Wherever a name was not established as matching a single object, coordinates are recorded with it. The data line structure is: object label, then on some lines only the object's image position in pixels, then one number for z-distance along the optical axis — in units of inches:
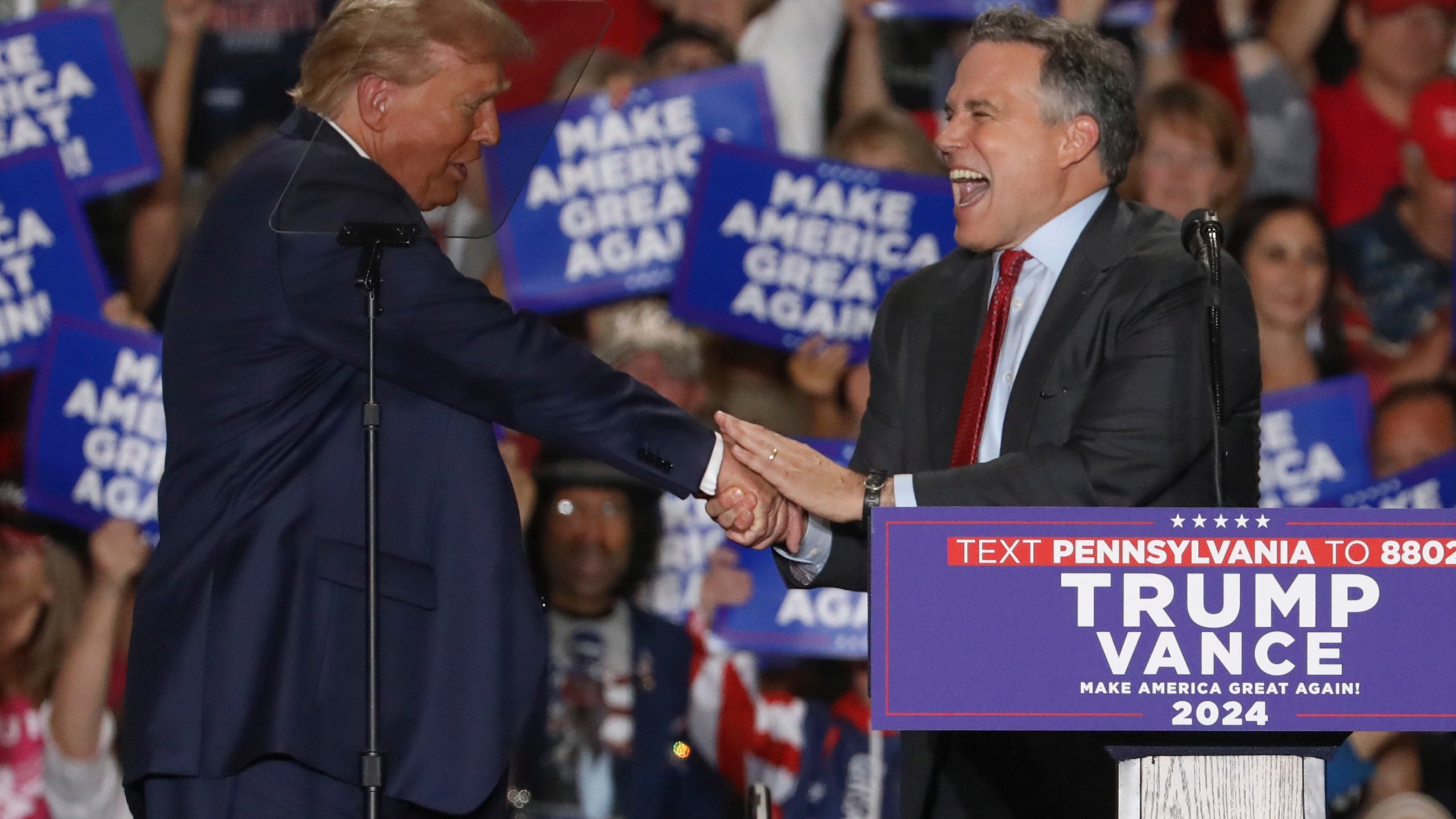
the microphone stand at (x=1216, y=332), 496.3
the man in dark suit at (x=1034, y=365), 565.3
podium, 418.0
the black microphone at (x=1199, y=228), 537.7
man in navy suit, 540.3
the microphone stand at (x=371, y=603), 517.9
